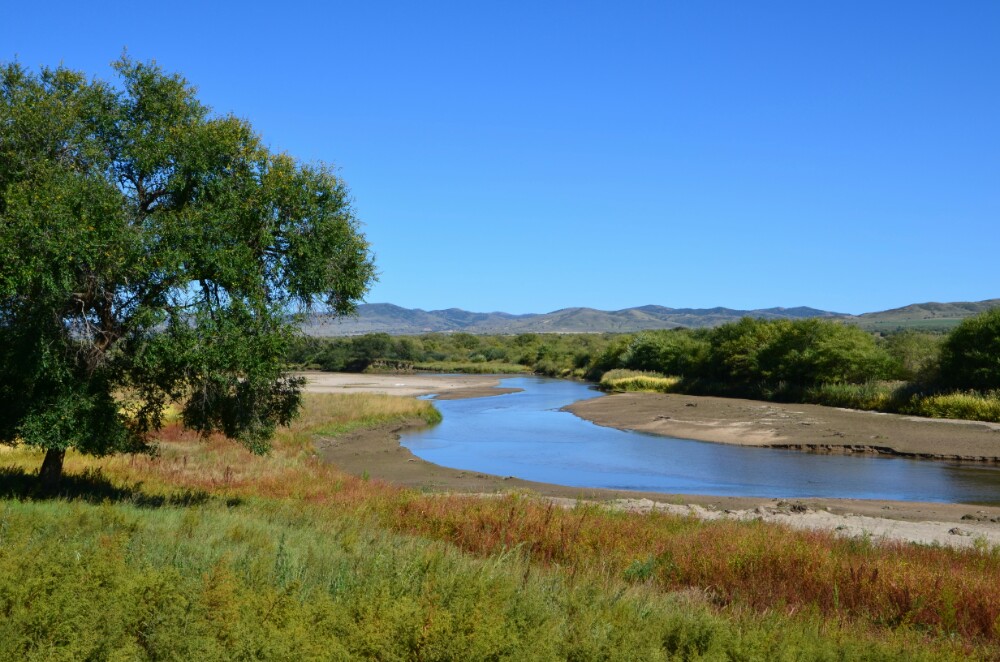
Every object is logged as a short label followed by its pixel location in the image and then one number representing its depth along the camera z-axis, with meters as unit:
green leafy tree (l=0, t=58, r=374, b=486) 13.60
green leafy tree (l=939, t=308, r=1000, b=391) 45.78
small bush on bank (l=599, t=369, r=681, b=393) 77.75
